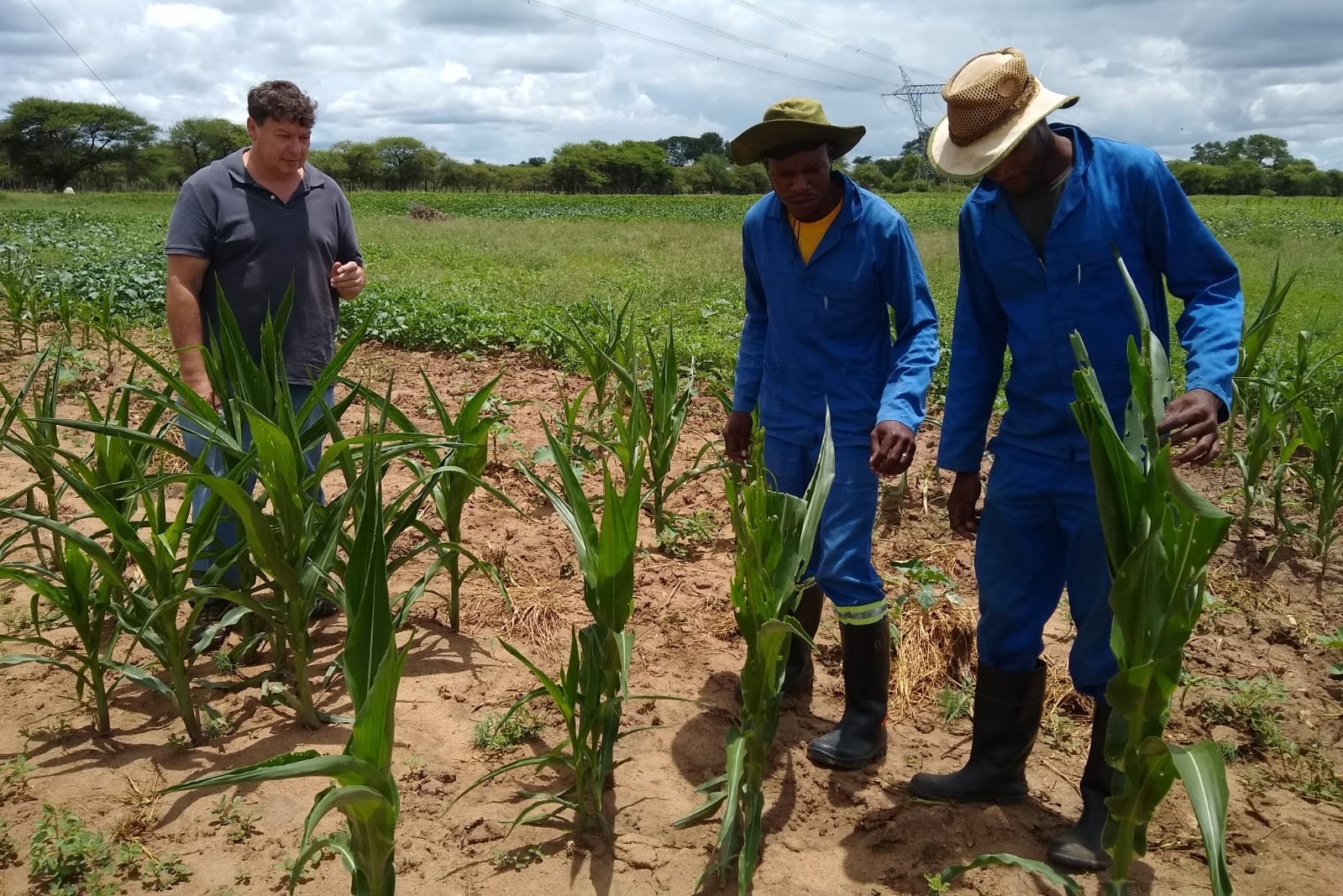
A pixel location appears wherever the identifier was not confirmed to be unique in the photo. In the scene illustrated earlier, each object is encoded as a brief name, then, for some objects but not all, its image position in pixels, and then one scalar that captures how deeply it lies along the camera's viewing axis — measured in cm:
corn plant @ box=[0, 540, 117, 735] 224
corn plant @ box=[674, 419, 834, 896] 186
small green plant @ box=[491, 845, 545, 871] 207
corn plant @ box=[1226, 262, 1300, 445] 331
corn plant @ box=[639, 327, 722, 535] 374
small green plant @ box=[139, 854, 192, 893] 197
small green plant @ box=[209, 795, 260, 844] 211
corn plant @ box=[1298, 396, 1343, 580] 359
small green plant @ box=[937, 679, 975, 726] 281
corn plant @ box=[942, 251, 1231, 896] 146
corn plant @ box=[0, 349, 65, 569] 241
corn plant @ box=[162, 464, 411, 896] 136
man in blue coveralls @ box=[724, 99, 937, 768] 241
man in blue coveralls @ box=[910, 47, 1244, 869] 202
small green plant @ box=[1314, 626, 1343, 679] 295
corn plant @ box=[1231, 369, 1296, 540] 357
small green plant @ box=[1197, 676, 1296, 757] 265
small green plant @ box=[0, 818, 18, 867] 199
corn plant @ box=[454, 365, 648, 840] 193
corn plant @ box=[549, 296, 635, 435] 421
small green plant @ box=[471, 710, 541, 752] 247
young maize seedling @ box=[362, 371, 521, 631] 275
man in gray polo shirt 297
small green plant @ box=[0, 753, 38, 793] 221
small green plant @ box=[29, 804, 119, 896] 193
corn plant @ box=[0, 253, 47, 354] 654
